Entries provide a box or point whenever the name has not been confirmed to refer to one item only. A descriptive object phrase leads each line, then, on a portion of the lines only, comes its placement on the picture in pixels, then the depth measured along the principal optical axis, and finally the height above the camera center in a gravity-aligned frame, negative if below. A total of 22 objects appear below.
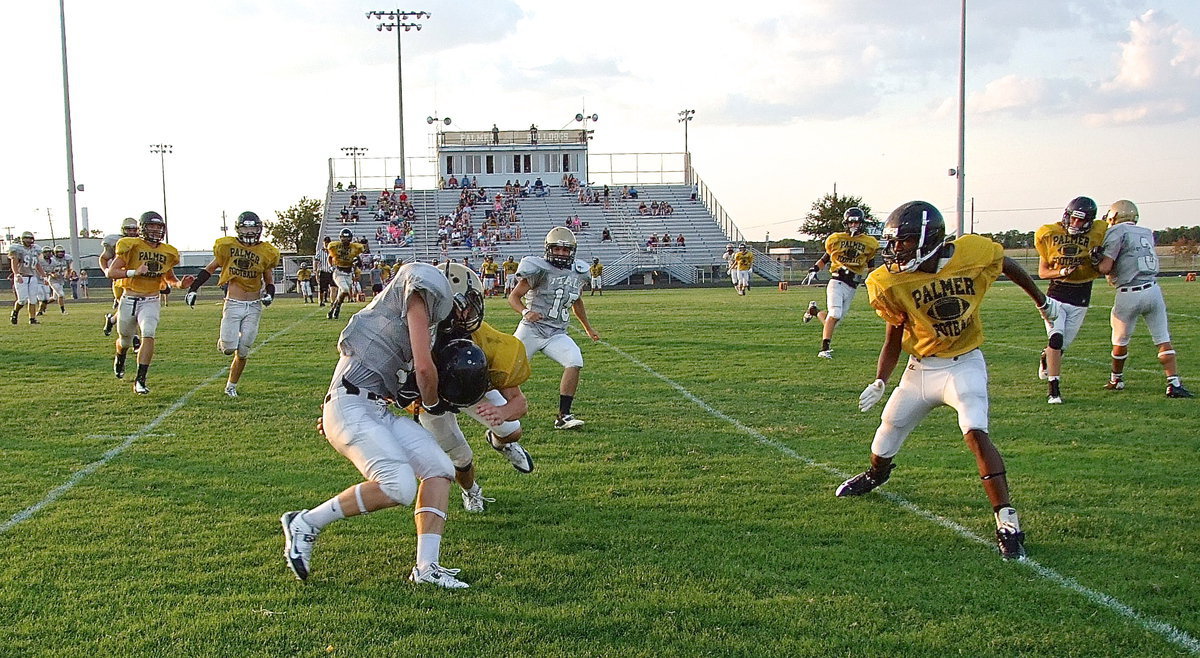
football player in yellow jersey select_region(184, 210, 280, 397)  9.76 -0.08
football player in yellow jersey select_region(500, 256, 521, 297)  35.59 -0.01
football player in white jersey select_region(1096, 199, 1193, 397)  8.75 -0.24
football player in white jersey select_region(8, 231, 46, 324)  19.67 +0.02
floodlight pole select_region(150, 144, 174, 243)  69.25 +8.86
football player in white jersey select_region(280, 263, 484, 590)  4.11 -0.71
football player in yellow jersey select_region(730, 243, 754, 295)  30.95 -0.16
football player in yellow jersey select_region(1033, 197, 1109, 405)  8.62 -0.05
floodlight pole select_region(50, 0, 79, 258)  33.00 +3.86
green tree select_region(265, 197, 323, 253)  75.00 +3.66
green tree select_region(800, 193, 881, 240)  67.81 +3.50
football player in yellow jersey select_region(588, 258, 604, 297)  34.94 -0.35
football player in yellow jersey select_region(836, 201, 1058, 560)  4.77 -0.26
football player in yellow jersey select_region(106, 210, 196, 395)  10.09 +0.00
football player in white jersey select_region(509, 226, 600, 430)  8.05 -0.29
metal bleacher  43.95 +1.81
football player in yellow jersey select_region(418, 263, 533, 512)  4.39 -0.41
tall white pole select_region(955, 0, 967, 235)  32.81 +5.43
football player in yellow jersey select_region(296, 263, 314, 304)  31.28 -0.34
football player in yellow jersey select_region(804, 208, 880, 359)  12.45 +0.02
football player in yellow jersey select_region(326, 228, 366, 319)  20.95 +0.24
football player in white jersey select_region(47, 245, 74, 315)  23.91 +0.05
